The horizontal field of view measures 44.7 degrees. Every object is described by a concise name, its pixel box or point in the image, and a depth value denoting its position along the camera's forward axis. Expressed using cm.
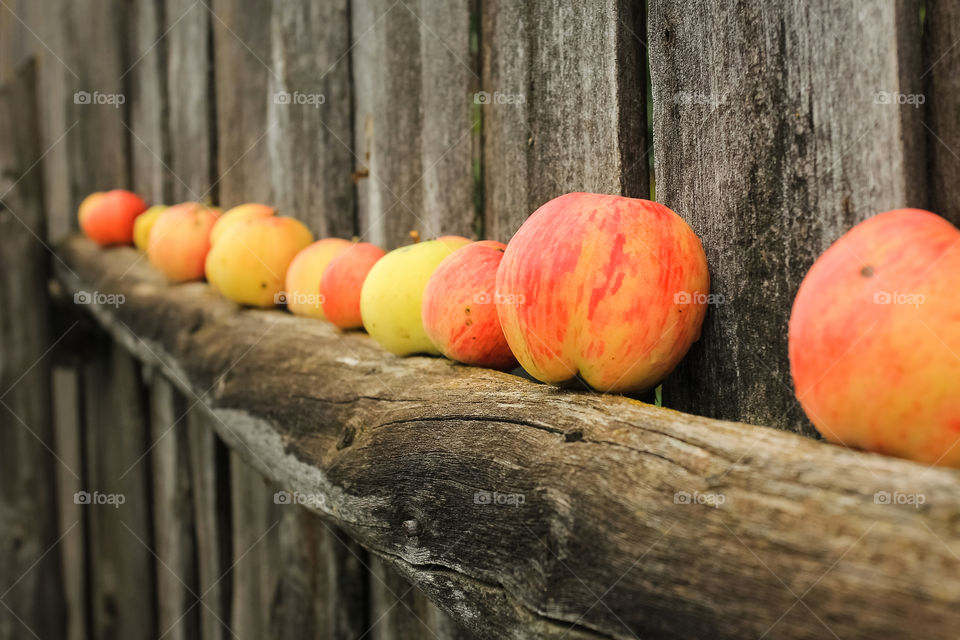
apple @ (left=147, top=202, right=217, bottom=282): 77
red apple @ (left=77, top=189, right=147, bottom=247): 95
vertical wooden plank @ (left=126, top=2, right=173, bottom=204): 100
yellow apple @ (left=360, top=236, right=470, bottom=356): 54
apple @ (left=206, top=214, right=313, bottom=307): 68
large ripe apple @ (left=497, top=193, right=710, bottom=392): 43
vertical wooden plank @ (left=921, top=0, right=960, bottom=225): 39
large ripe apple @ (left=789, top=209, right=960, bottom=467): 36
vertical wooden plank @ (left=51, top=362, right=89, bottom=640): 111
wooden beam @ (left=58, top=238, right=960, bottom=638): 33
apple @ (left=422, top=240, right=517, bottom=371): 50
